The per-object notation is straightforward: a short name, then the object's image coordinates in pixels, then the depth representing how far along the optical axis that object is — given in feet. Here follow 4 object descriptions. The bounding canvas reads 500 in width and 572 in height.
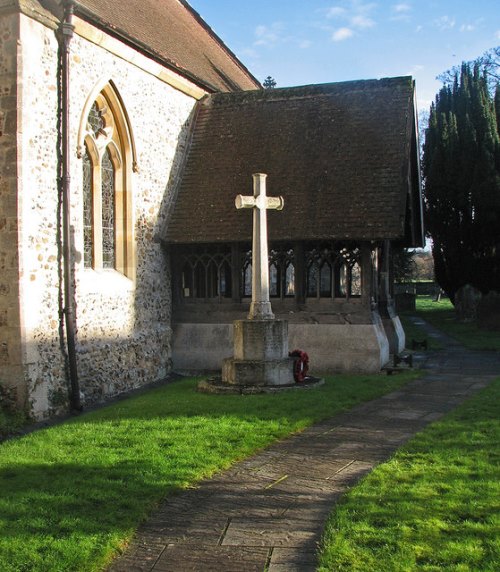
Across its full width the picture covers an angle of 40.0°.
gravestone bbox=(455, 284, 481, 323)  88.84
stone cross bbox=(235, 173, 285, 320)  38.91
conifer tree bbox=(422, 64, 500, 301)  82.23
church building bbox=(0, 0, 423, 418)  33.06
